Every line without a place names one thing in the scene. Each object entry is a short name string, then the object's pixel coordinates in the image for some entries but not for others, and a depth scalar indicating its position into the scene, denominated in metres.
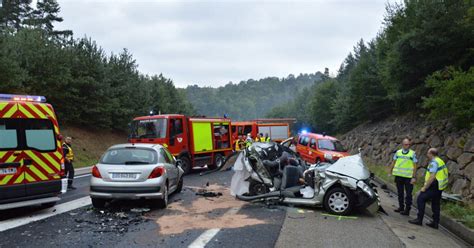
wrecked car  8.16
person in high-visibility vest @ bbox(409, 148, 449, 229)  7.76
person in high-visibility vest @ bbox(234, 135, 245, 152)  25.01
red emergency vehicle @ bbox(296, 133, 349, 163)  18.17
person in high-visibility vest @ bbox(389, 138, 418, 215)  8.89
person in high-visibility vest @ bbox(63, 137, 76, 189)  11.59
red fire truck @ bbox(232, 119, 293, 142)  31.58
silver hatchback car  8.23
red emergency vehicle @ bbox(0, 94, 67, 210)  7.57
